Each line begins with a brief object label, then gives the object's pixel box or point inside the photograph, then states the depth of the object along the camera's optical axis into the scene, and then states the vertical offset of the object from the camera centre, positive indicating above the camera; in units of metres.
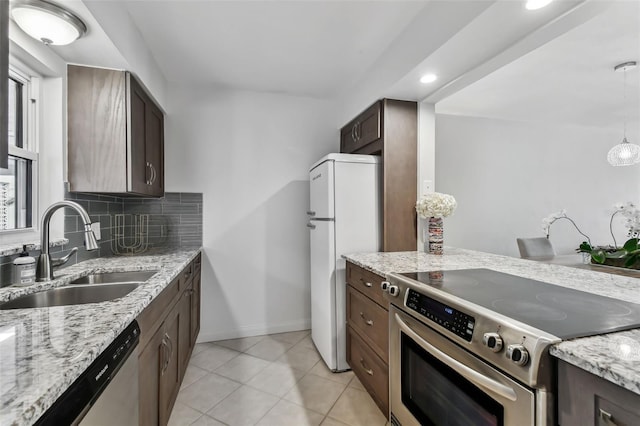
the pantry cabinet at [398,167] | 2.22 +0.36
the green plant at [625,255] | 1.81 -0.28
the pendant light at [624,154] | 3.08 +0.64
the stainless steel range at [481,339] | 0.75 -0.41
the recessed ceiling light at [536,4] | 1.20 +0.89
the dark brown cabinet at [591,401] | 0.60 -0.42
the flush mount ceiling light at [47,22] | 1.25 +0.88
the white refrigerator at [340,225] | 2.15 -0.09
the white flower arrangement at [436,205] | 2.11 +0.06
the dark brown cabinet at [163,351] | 1.16 -0.69
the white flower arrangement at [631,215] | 2.02 -0.01
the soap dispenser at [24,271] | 1.29 -0.25
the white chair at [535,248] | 3.02 -0.37
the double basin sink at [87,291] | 1.24 -0.37
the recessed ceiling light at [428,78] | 1.87 +0.90
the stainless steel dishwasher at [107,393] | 0.60 -0.44
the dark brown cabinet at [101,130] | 1.79 +0.53
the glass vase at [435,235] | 2.13 -0.16
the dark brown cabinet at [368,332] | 1.60 -0.74
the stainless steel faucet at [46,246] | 1.33 -0.15
